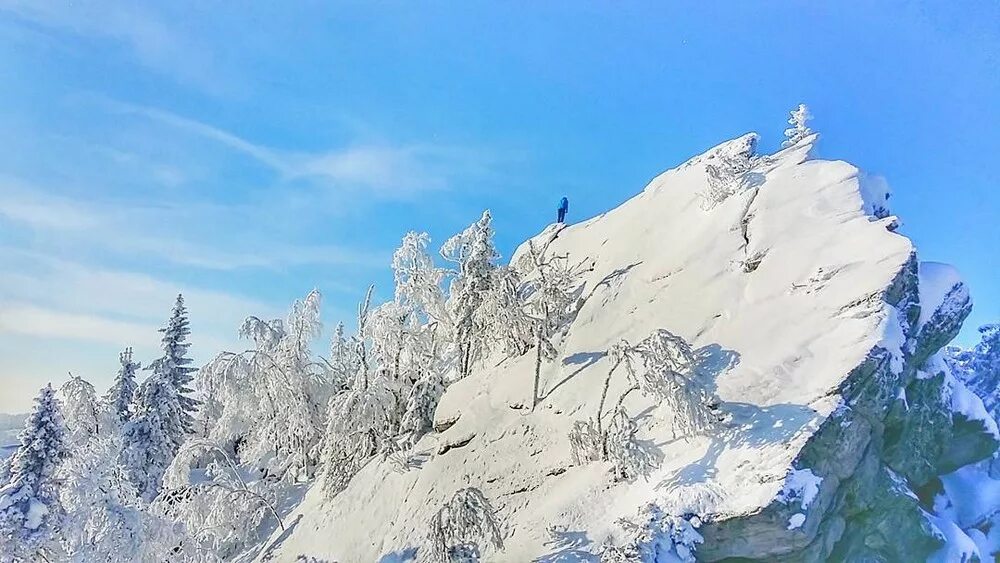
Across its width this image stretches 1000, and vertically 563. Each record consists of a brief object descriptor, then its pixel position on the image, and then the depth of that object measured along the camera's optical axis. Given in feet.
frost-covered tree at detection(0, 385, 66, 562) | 51.65
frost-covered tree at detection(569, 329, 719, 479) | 53.42
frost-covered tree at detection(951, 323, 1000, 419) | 122.93
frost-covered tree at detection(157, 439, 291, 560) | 71.31
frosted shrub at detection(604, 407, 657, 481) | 53.06
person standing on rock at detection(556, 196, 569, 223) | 111.75
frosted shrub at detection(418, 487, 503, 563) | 53.06
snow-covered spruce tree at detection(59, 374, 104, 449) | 81.92
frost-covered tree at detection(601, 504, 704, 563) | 47.56
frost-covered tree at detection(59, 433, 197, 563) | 54.70
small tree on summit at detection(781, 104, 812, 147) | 93.91
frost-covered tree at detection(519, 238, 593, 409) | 71.26
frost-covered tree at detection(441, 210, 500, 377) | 79.87
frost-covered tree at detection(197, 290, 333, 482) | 81.97
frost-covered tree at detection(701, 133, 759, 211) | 80.69
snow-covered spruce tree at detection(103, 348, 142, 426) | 102.37
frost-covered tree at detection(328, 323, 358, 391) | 89.45
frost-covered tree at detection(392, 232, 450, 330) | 85.51
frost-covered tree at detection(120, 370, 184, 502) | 91.86
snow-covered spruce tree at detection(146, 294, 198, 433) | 103.35
